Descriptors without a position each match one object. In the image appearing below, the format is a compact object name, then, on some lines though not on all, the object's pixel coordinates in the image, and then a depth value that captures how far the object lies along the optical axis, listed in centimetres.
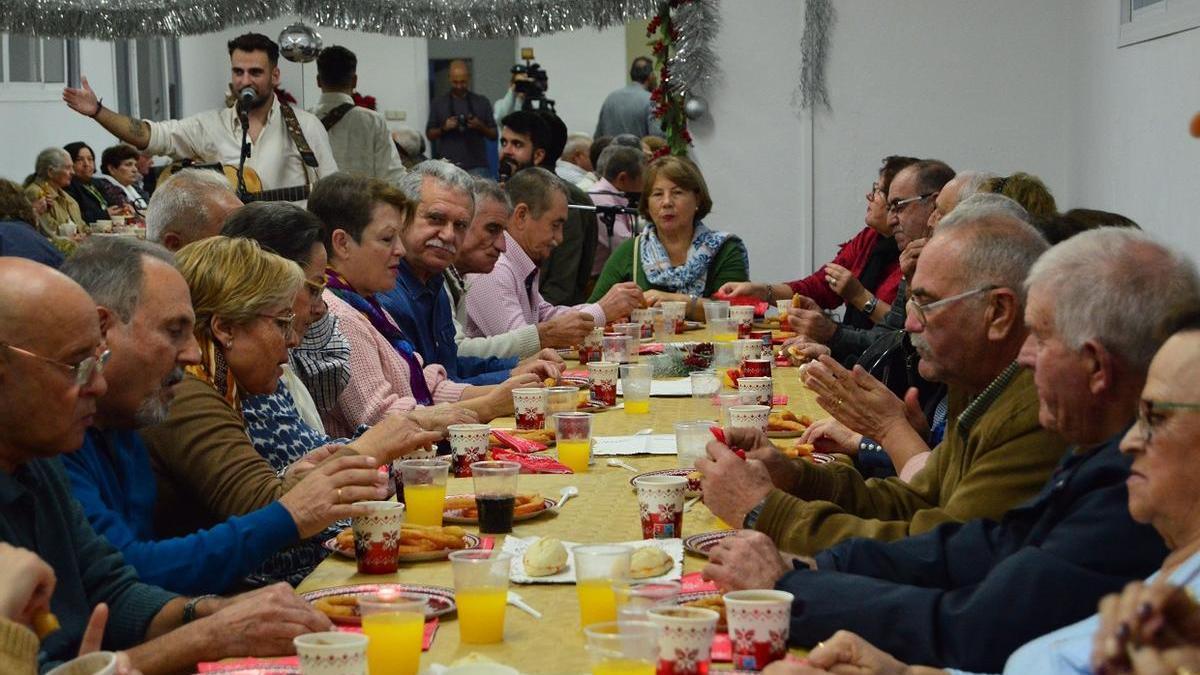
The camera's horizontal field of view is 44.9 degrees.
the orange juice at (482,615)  195
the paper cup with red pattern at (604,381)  411
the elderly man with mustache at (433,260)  490
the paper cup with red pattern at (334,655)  163
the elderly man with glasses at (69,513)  200
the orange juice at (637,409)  402
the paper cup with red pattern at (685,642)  166
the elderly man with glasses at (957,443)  246
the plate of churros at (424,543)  240
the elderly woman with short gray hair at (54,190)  1049
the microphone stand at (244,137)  657
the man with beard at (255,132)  671
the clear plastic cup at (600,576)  195
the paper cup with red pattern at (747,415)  330
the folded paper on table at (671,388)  436
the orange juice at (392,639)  179
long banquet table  192
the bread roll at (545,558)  226
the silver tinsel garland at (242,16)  580
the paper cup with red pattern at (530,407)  369
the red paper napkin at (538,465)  317
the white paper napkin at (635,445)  338
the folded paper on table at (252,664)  192
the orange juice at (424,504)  261
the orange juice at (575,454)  317
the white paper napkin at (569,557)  224
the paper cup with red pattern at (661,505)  246
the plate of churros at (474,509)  268
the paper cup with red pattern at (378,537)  231
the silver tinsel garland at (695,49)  816
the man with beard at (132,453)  251
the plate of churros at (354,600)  205
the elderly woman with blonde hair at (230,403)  281
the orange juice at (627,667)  167
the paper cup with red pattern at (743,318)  554
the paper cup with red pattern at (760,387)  380
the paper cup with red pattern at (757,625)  180
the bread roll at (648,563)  224
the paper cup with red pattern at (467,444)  321
